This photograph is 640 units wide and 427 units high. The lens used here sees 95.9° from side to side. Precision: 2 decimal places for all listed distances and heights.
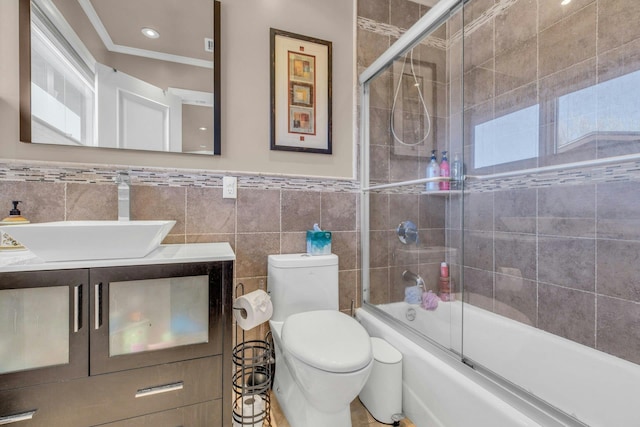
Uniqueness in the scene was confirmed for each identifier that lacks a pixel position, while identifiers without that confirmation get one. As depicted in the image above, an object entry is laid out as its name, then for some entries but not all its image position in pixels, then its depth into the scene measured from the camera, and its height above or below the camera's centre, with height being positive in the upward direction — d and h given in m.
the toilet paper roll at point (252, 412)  1.31 -0.97
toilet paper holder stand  1.36 -0.87
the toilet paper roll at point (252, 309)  1.36 -0.47
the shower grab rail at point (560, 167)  1.13 +0.21
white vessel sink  0.95 -0.10
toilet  1.08 -0.54
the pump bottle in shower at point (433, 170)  1.63 +0.25
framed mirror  1.34 +0.68
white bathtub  1.03 -0.66
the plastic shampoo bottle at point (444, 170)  1.59 +0.24
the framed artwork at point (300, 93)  1.73 +0.74
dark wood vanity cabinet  0.99 -0.51
